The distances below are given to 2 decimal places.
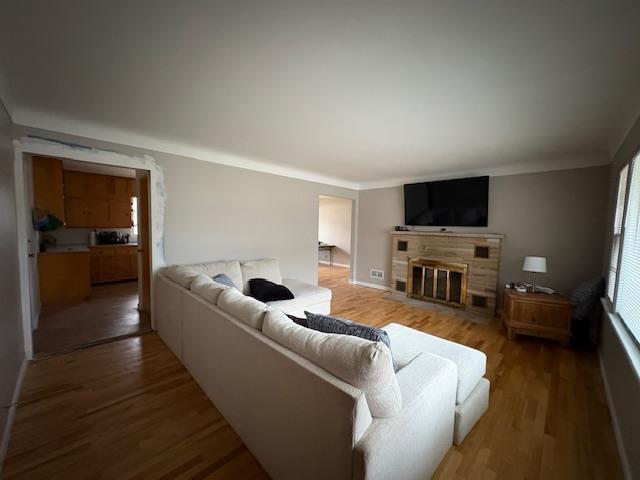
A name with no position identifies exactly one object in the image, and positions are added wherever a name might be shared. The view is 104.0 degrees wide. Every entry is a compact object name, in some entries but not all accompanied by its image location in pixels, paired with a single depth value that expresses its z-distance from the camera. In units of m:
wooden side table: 2.92
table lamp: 3.14
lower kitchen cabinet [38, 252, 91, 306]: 4.00
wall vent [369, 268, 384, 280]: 5.55
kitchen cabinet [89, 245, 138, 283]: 5.18
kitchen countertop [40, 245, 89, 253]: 4.24
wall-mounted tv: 4.15
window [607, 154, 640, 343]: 1.76
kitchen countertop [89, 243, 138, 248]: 5.31
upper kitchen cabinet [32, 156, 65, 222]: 3.98
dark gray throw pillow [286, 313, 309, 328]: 1.61
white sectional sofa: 1.00
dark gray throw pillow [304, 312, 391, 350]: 1.36
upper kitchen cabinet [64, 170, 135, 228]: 4.97
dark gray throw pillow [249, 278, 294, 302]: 3.06
